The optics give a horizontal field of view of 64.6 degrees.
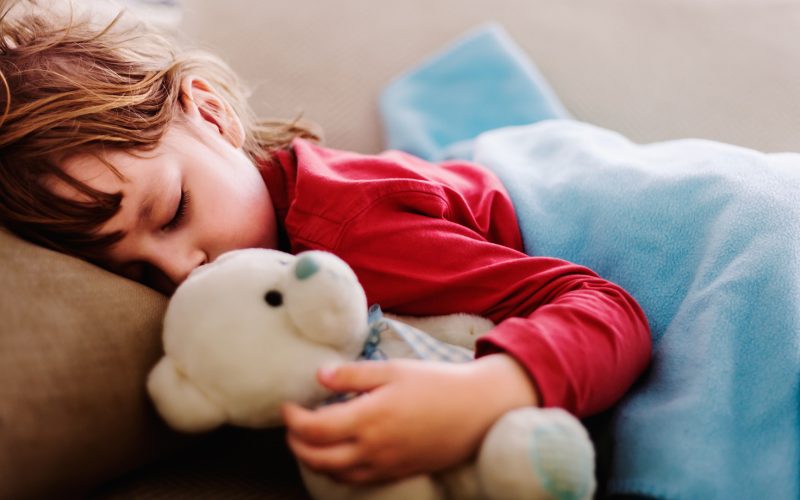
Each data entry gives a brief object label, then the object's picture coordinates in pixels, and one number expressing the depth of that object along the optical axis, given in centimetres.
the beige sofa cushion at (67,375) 45
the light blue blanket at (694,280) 48
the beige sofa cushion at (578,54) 102
